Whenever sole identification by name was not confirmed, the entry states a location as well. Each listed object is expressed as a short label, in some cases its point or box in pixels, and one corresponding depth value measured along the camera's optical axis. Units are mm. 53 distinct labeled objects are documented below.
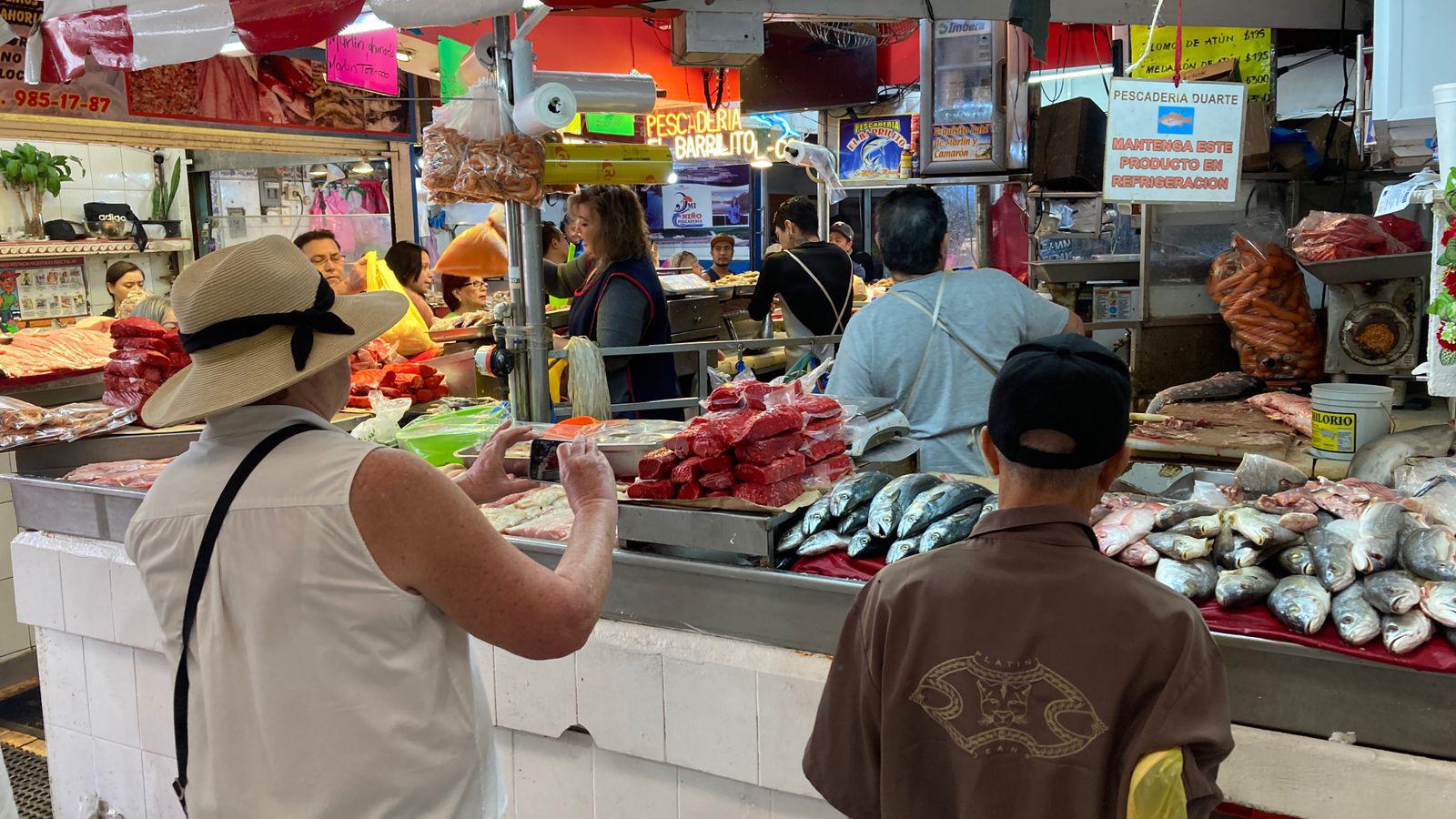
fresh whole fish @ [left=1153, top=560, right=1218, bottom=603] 2227
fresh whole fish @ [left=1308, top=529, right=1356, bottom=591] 2137
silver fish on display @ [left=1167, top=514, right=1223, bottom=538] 2354
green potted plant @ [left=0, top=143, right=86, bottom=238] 9062
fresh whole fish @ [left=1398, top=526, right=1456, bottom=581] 2082
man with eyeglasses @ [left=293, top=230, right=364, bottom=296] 6902
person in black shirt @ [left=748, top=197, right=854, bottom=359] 6262
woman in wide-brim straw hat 1748
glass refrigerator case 5625
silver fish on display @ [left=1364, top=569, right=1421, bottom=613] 2031
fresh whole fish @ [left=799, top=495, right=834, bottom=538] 2715
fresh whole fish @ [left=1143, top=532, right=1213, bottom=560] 2301
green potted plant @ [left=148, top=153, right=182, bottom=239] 10469
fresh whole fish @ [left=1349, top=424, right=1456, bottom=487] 3291
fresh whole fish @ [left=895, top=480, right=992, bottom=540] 2584
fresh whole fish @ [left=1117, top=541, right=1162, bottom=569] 2340
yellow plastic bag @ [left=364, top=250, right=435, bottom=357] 6496
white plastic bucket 3523
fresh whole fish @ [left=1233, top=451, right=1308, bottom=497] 2986
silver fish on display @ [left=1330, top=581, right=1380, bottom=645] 1999
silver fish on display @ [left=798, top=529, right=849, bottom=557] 2648
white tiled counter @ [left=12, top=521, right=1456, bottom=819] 2086
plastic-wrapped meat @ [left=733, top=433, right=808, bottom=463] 2830
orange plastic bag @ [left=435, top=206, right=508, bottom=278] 6473
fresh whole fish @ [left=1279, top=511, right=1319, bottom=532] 2287
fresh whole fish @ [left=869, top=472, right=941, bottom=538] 2600
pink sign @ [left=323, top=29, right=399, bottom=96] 7227
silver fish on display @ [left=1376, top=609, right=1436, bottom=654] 1972
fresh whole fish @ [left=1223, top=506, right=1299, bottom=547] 2252
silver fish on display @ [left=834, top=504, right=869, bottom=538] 2697
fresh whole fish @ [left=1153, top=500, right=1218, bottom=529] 2453
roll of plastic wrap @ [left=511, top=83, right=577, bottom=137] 3441
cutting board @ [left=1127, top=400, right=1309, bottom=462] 4172
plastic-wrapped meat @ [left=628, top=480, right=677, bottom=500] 2822
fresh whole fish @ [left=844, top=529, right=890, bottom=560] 2602
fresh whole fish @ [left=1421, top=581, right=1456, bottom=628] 1970
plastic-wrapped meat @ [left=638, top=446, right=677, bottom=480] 2844
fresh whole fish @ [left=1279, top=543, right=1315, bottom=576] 2219
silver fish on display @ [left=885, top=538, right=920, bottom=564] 2518
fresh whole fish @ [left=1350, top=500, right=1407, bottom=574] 2160
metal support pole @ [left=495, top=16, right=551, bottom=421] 3771
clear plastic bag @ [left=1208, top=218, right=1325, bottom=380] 5688
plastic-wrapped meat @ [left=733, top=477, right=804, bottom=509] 2775
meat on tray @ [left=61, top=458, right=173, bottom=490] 3793
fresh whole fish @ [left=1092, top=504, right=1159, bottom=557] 2383
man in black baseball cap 1474
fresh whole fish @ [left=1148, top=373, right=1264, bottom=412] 5297
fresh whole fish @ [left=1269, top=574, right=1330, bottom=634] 2051
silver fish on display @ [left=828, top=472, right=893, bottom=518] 2746
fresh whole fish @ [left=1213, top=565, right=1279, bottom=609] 2162
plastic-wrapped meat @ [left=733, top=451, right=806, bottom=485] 2803
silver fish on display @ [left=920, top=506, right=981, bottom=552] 2496
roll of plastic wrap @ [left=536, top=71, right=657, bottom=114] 3762
